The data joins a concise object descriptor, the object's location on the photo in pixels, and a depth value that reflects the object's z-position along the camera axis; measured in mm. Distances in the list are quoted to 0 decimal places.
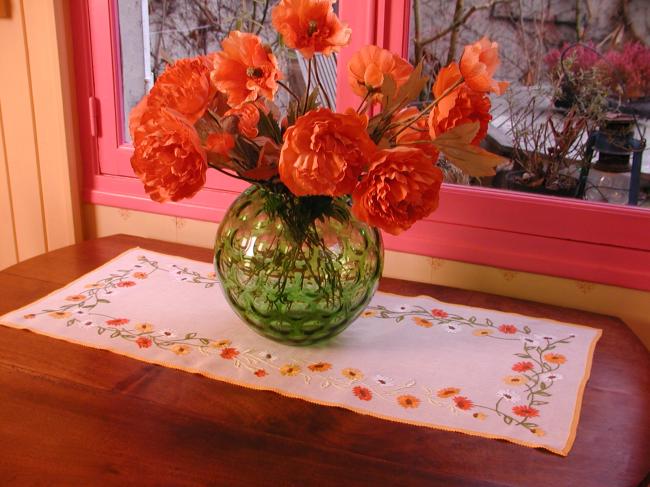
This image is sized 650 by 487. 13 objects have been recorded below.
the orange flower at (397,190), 909
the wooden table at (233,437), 859
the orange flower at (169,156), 931
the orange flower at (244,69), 940
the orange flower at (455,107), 970
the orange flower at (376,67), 1032
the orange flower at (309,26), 940
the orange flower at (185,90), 962
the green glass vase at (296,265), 1070
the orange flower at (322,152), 893
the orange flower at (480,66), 944
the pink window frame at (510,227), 1343
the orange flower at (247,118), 982
